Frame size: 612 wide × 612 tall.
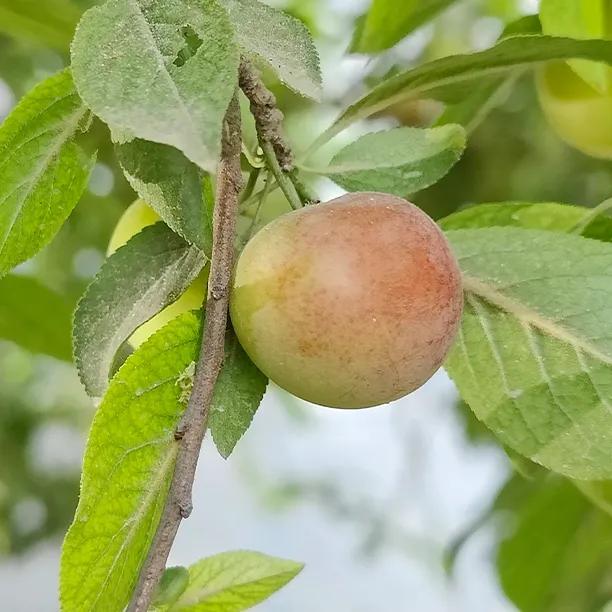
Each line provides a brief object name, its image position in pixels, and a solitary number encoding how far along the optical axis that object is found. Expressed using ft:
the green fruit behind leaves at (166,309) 1.07
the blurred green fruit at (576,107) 1.28
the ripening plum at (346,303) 0.92
